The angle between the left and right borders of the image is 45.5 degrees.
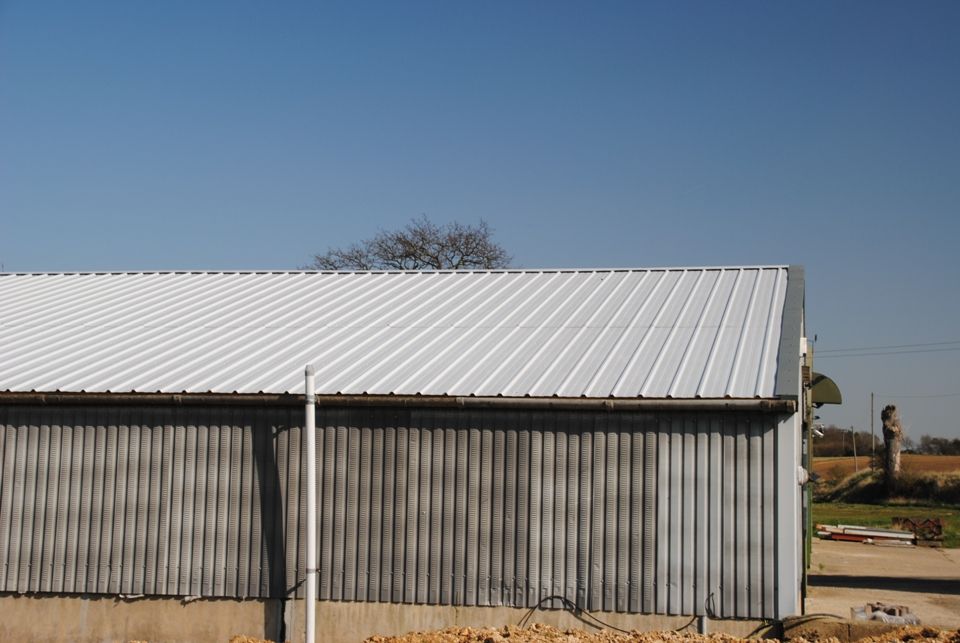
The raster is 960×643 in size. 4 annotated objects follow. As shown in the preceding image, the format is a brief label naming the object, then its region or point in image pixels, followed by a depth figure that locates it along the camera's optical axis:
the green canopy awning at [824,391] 26.02
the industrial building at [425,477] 13.47
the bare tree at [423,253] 54.41
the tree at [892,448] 49.88
